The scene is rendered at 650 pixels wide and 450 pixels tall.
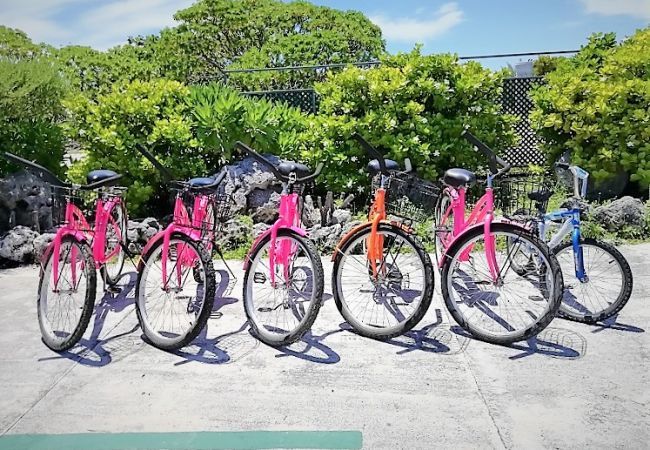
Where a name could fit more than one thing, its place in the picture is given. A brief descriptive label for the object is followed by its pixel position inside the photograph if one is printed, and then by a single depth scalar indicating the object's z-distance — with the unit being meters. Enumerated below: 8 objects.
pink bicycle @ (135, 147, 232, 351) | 3.73
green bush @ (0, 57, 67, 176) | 6.91
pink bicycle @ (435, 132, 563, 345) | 3.68
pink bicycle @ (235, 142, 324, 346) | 3.72
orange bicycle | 3.88
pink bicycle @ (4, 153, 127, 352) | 3.83
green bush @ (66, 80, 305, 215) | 6.91
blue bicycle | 3.97
